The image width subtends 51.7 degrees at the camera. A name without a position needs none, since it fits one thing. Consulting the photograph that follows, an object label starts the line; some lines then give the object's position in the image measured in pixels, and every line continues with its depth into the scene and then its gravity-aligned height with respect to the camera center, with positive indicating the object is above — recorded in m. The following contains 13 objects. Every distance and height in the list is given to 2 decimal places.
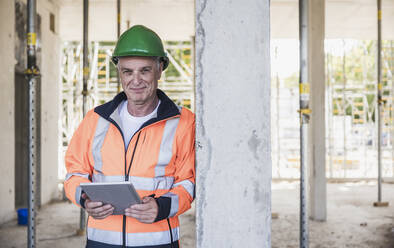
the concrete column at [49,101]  8.05 +0.43
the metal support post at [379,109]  7.27 +0.21
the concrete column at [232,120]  1.45 +0.00
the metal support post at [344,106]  11.95 +0.43
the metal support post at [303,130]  3.17 -0.08
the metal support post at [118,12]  5.97 +1.62
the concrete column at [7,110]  6.30 +0.18
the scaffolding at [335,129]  12.55 -0.29
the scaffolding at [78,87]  13.25 +1.25
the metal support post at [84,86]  5.50 +0.48
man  2.00 -0.17
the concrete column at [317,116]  6.82 +0.08
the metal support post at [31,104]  3.11 +0.13
